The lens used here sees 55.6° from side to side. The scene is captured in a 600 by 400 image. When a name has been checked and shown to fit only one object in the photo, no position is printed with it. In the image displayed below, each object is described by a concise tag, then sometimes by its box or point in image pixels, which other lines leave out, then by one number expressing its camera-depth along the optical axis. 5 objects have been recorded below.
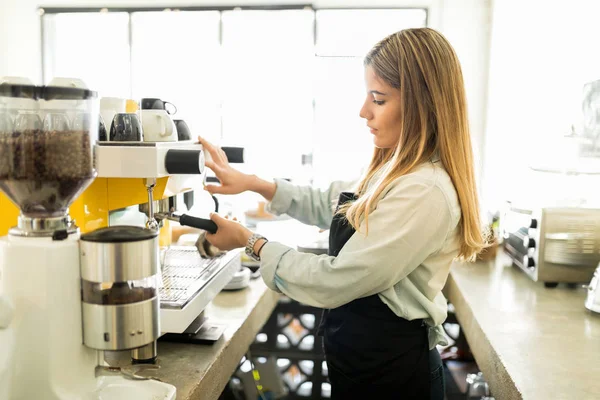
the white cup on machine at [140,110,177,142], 1.31
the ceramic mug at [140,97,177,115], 1.50
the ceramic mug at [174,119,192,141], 1.45
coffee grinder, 0.84
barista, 1.13
